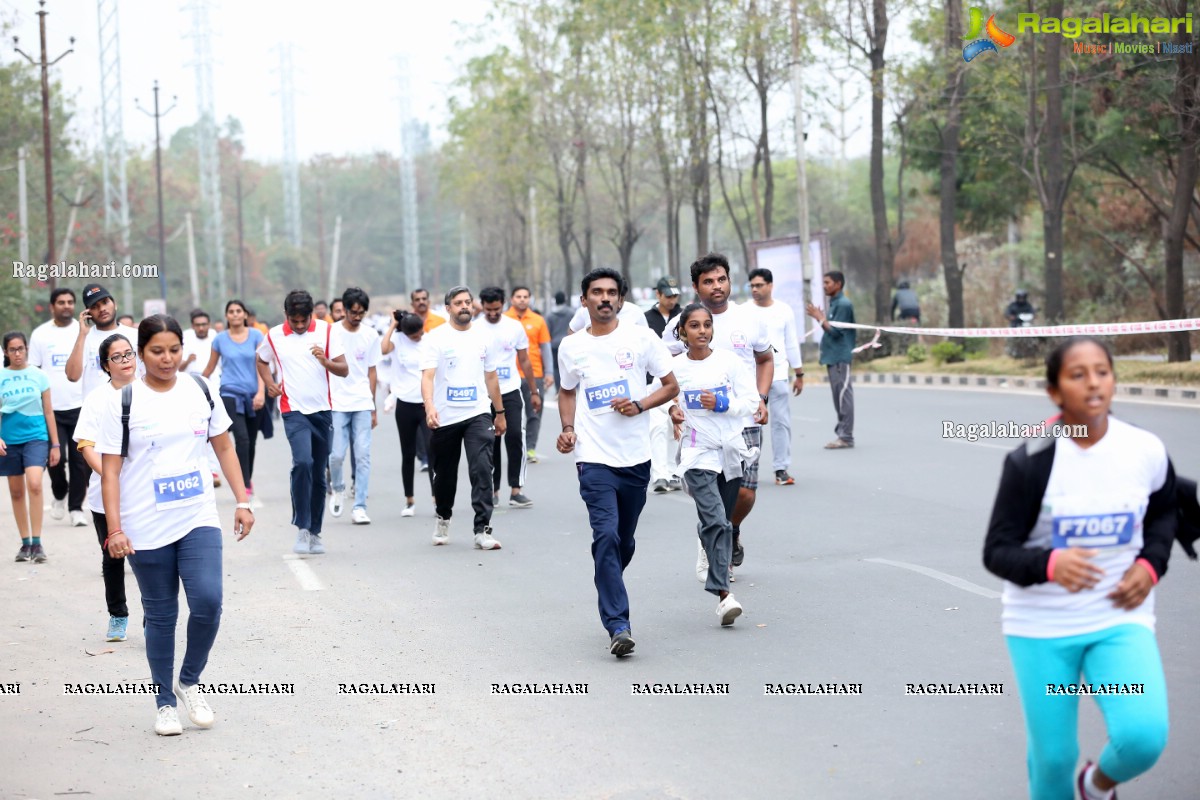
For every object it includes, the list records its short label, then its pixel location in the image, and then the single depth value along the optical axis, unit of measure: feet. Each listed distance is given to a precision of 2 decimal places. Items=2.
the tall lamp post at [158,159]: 176.45
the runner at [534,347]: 52.90
